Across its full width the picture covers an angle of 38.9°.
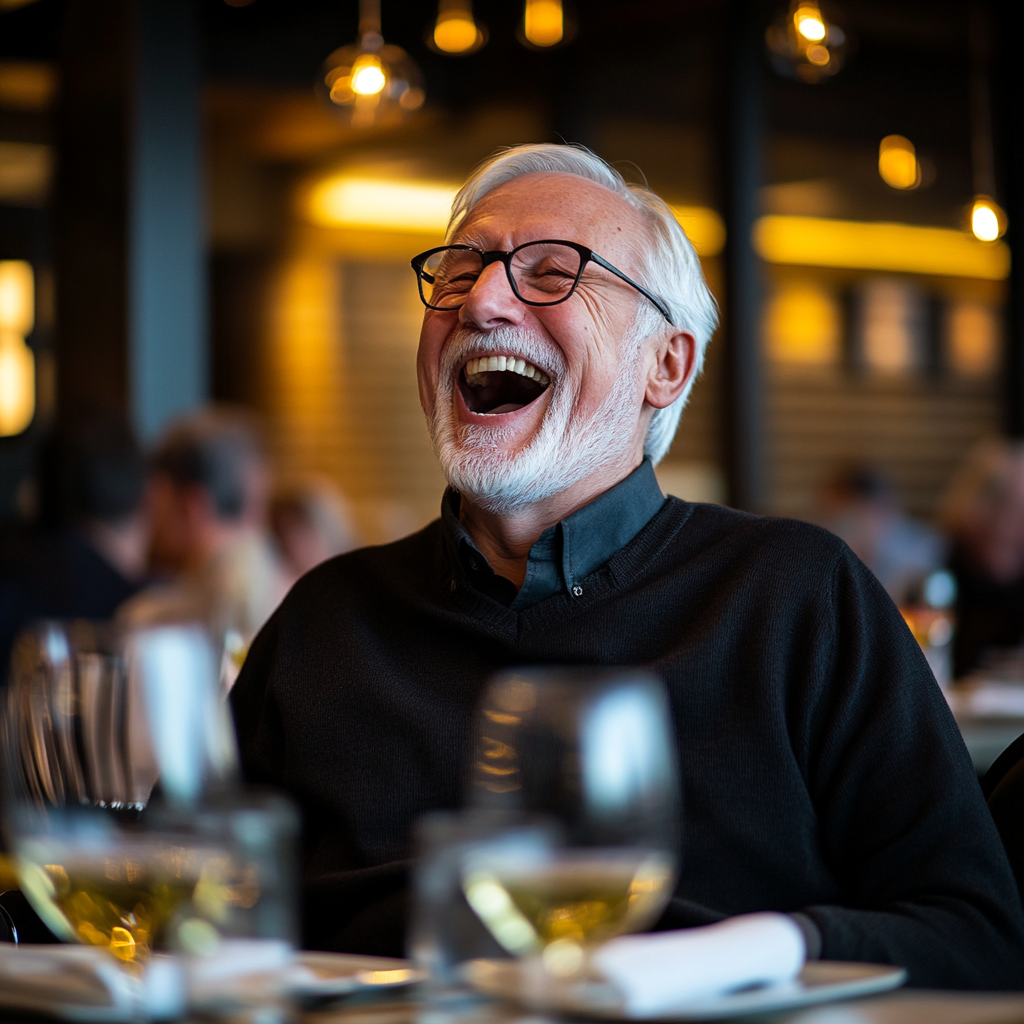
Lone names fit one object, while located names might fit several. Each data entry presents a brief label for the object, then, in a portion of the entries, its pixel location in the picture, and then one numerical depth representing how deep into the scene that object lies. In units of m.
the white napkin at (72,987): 0.82
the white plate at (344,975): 0.86
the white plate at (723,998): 0.70
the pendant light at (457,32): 4.09
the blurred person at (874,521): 5.99
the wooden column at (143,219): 5.16
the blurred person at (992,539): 4.79
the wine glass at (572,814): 0.69
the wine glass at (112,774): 0.72
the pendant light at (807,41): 3.77
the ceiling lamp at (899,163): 5.63
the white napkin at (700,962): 0.78
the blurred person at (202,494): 4.18
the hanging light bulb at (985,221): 4.92
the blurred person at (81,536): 3.80
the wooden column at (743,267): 6.05
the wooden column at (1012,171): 5.78
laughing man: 1.30
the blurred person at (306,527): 5.05
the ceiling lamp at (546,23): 4.20
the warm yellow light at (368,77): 3.83
